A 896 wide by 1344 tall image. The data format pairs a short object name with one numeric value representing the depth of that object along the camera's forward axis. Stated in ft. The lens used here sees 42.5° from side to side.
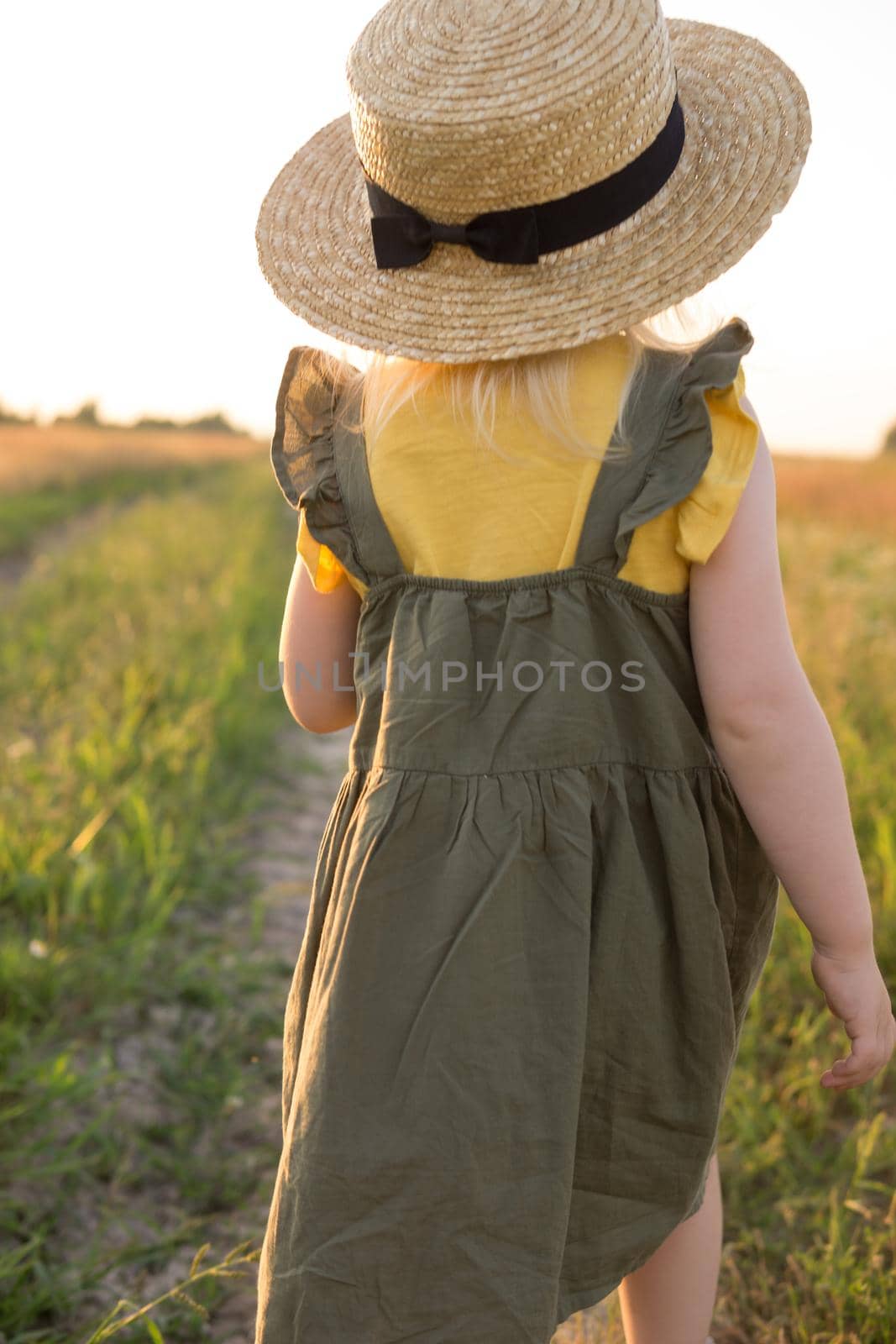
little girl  3.73
